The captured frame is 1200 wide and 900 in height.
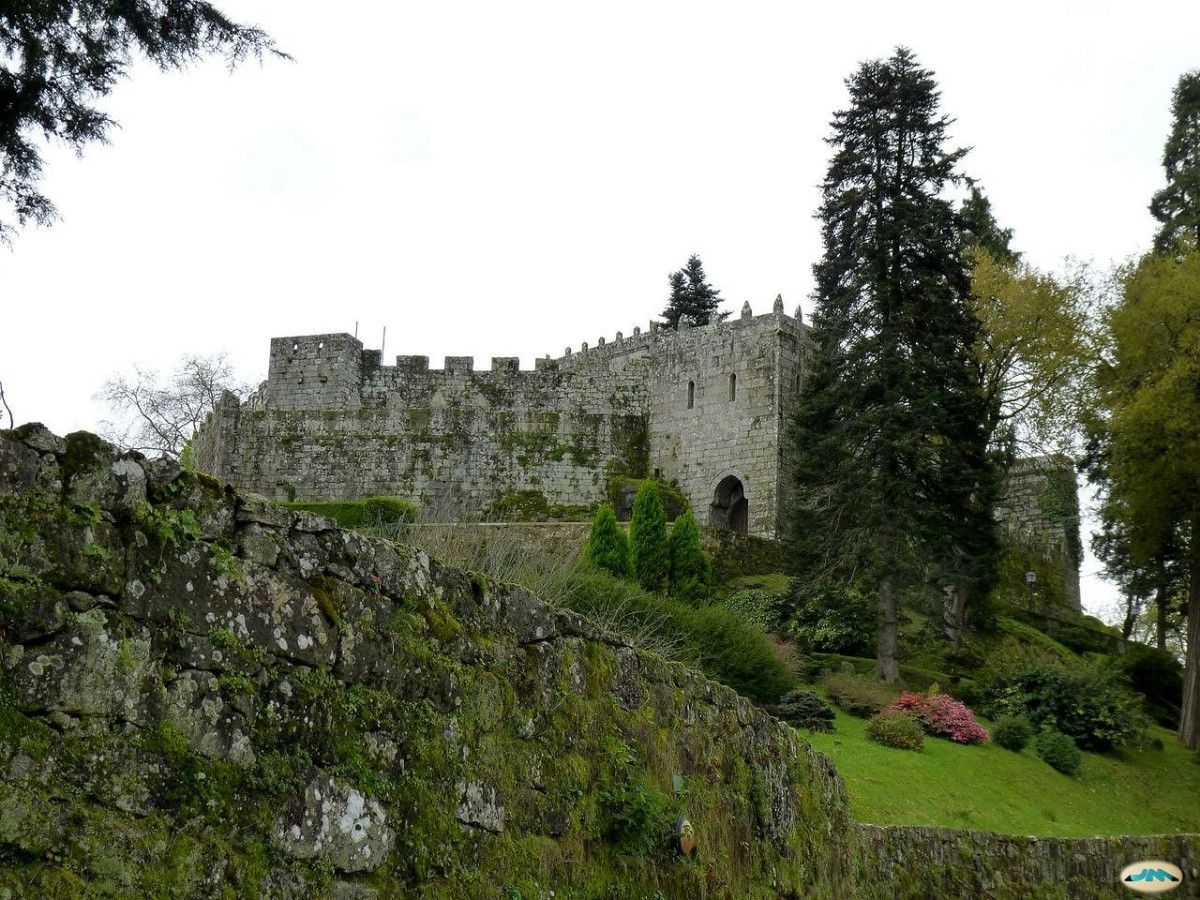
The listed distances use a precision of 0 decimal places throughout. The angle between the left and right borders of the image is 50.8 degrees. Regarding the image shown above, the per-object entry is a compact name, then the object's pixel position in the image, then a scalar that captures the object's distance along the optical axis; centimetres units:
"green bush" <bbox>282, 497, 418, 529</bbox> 2494
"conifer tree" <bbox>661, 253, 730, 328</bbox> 5450
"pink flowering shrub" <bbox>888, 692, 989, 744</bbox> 2017
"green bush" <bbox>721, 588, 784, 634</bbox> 2378
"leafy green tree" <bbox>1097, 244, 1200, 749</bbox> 2345
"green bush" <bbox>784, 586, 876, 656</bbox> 2366
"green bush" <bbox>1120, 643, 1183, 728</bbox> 2827
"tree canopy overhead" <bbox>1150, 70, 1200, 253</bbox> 3216
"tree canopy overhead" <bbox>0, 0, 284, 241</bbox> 909
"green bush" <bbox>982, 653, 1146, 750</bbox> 2220
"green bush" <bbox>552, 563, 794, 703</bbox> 1650
